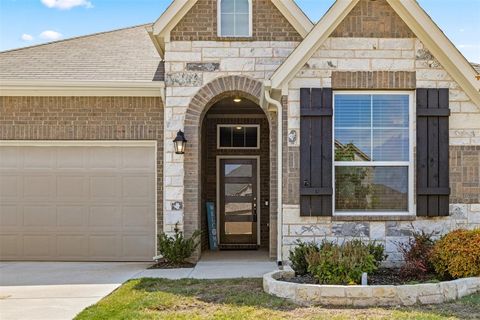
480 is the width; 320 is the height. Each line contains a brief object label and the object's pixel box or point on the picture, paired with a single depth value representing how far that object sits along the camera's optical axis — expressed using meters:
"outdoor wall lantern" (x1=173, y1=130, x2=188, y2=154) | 9.75
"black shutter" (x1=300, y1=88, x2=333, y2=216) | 8.33
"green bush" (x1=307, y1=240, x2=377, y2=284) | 6.70
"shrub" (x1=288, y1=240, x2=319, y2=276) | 7.54
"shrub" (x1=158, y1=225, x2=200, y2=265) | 9.50
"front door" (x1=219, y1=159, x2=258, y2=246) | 12.86
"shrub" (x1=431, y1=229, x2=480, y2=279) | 7.02
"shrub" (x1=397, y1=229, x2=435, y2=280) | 7.34
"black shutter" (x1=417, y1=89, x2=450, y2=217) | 8.38
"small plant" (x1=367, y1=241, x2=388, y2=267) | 7.72
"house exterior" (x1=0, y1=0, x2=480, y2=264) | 8.41
